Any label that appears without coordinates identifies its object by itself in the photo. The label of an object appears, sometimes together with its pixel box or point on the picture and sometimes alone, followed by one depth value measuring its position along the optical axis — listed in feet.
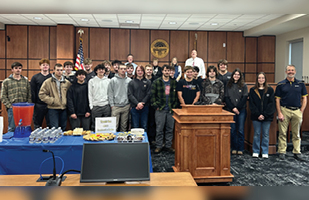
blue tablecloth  8.79
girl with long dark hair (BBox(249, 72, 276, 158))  14.58
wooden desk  5.18
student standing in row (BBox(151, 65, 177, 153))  15.24
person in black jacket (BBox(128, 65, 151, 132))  15.67
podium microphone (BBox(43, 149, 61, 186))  4.87
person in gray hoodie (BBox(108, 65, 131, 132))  15.35
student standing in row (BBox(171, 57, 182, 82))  26.94
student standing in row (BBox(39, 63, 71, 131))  13.84
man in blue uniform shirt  14.56
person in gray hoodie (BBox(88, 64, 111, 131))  14.93
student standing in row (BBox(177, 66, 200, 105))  15.21
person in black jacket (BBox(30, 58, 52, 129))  14.73
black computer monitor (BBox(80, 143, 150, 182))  4.74
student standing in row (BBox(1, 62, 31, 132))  15.12
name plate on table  10.43
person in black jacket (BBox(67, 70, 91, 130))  14.47
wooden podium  10.54
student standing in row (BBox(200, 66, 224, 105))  14.98
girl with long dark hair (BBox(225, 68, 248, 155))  15.12
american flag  26.63
